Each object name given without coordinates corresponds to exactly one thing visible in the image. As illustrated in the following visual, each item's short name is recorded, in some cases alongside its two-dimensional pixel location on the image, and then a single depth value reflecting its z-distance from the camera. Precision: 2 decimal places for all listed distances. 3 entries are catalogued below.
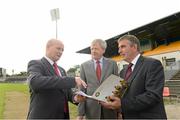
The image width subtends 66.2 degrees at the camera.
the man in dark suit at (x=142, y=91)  1.44
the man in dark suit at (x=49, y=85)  1.48
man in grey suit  1.95
